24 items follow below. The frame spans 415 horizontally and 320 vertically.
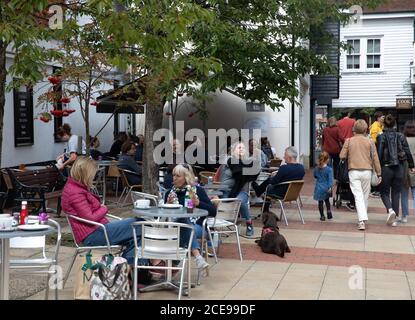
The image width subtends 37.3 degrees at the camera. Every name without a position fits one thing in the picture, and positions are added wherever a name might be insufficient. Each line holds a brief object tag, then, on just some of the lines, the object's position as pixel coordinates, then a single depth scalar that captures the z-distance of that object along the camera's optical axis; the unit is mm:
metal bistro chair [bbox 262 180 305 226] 10227
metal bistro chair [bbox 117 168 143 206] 11949
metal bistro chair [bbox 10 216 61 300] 5406
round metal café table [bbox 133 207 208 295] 6156
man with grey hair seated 10297
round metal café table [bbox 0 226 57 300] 4957
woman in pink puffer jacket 5969
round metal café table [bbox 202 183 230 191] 9195
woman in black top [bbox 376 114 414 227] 10422
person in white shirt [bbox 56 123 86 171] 11474
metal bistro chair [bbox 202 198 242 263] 7664
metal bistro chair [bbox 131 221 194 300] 5840
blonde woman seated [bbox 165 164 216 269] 6828
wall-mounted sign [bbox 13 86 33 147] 12906
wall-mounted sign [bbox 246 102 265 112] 17422
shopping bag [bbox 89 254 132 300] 5176
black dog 8016
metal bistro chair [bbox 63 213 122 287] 5895
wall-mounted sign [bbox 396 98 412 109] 28484
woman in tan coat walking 10188
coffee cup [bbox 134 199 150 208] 6496
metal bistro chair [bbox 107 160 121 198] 13496
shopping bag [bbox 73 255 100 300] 5406
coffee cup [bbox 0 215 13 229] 4906
